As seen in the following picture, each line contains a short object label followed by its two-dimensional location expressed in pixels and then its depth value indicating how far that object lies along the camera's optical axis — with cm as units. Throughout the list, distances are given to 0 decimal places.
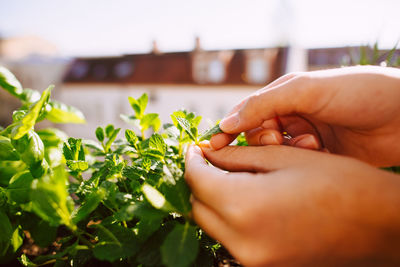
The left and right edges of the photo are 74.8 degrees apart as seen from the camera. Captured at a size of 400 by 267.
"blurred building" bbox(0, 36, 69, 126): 1095
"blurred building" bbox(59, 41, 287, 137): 910
